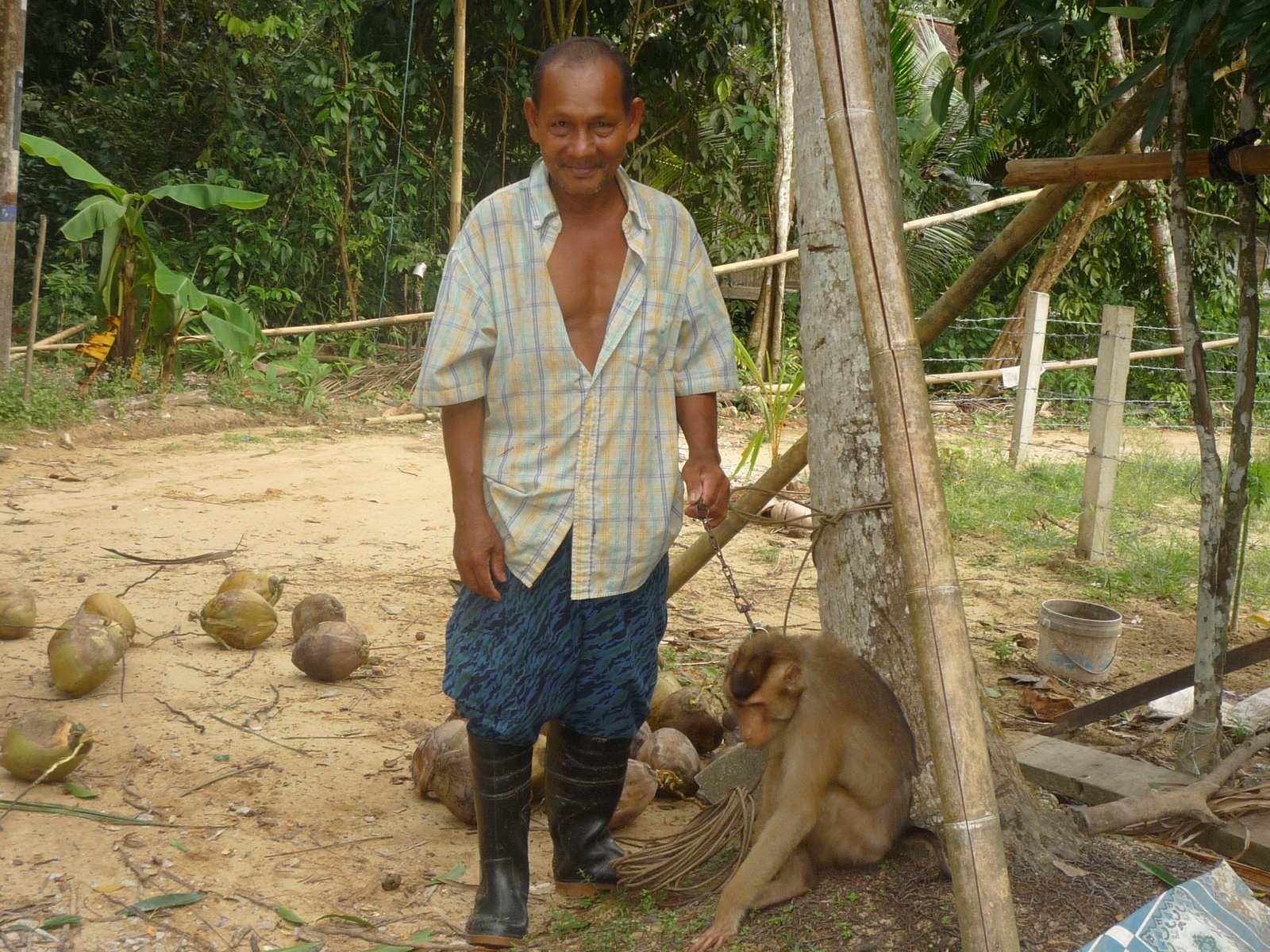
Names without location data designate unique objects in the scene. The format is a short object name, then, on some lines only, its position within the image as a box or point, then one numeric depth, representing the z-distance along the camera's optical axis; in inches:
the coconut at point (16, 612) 159.9
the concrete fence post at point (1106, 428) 244.2
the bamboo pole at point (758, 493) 124.2
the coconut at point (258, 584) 175.0
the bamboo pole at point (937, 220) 301.0
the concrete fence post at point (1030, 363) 307.1
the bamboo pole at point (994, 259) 114.0
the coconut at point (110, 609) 154.5
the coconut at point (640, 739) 135.3
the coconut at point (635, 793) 123.5
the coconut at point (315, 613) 168.1
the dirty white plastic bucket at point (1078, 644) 171.9
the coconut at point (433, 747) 125.6
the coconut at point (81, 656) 143.3
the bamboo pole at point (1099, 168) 118.0
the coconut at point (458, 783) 123.8
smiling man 92.6
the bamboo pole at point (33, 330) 307.7
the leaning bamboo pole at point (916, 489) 70.3
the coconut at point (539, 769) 125.5
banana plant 329.7
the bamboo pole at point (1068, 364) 345.5
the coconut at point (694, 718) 142.4
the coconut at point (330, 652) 157.9
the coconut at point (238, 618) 165.0
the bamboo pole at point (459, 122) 346.0
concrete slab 110.0
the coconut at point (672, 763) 133.7
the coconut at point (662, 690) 146.2
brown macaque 95.3
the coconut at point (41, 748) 120.8
